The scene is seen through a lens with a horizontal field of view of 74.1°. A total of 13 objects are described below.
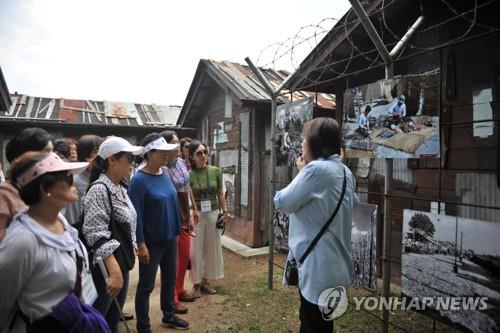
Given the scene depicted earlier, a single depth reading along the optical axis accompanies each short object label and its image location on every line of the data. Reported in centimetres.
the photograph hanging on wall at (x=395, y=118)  260
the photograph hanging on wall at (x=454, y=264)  247
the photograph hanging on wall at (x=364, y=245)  337
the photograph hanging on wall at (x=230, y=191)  809
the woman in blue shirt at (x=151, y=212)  313
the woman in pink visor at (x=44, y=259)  144
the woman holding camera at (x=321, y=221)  214
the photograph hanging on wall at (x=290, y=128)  416
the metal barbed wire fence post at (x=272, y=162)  466
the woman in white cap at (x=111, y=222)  225
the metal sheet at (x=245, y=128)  738
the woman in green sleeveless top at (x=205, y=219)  465
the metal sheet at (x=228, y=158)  793
